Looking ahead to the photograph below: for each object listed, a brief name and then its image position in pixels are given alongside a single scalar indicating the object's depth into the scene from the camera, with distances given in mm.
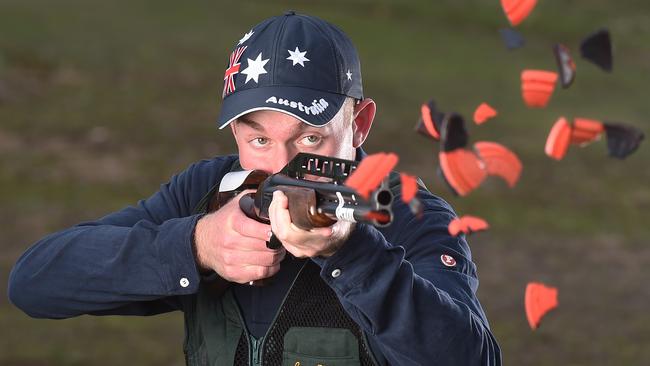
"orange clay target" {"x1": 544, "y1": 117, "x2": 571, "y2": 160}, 6883
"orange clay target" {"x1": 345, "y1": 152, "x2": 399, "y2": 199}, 6305
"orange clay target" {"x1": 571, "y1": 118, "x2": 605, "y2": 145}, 6773
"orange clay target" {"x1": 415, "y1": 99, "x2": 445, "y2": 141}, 7199
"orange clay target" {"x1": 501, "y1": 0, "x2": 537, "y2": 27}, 7207
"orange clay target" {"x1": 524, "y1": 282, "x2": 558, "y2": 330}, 7379
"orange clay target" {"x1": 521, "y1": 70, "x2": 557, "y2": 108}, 7109
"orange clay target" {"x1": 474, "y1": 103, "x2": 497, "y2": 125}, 7191
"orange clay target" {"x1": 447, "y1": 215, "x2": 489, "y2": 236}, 6918
